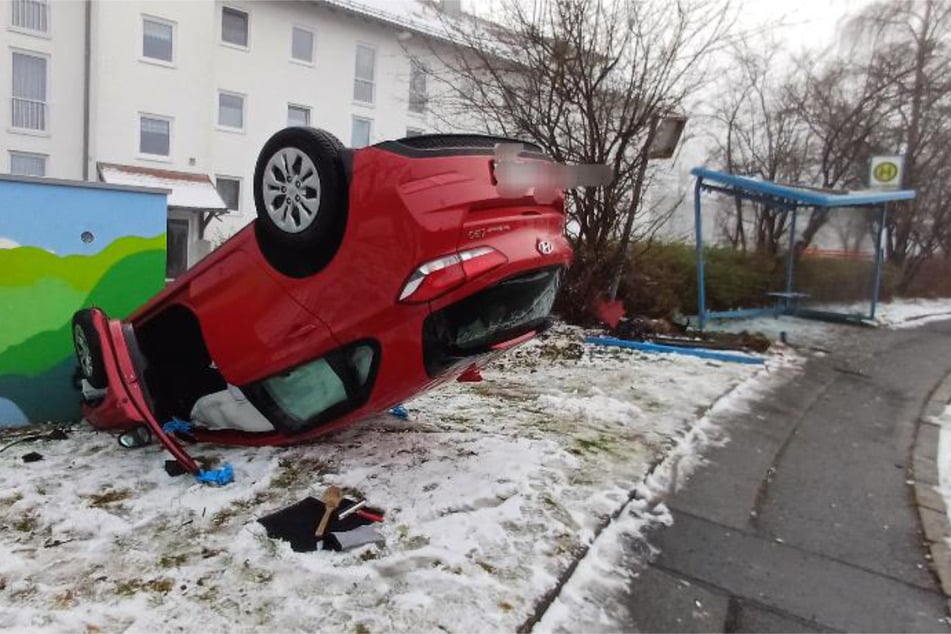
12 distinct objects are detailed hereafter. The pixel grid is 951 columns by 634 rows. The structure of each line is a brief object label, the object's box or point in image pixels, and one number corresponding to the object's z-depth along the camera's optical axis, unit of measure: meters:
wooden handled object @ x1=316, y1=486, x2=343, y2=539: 3.16
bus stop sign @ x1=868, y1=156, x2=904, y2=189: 15.70
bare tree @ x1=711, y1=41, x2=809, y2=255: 17.28
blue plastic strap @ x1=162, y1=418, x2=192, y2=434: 4.34
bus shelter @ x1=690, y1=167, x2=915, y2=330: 10.44
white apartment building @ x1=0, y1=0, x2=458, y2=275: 21.83
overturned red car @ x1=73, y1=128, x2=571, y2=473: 3.19
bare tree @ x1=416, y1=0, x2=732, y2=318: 9.48
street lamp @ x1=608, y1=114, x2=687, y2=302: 9.48
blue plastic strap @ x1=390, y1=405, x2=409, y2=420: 5.11
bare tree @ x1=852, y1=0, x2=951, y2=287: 17.09
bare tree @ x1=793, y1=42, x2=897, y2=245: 16.33
